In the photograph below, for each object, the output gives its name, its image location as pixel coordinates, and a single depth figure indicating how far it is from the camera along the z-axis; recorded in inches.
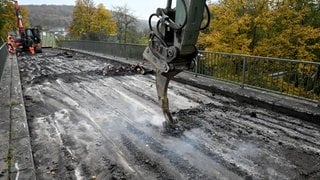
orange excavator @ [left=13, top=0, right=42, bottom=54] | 931.0
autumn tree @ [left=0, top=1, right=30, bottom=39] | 1578.5
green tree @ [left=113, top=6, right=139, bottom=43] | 1704.0
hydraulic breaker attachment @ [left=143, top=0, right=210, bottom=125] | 159.5
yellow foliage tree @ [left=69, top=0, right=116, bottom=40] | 1673.2
